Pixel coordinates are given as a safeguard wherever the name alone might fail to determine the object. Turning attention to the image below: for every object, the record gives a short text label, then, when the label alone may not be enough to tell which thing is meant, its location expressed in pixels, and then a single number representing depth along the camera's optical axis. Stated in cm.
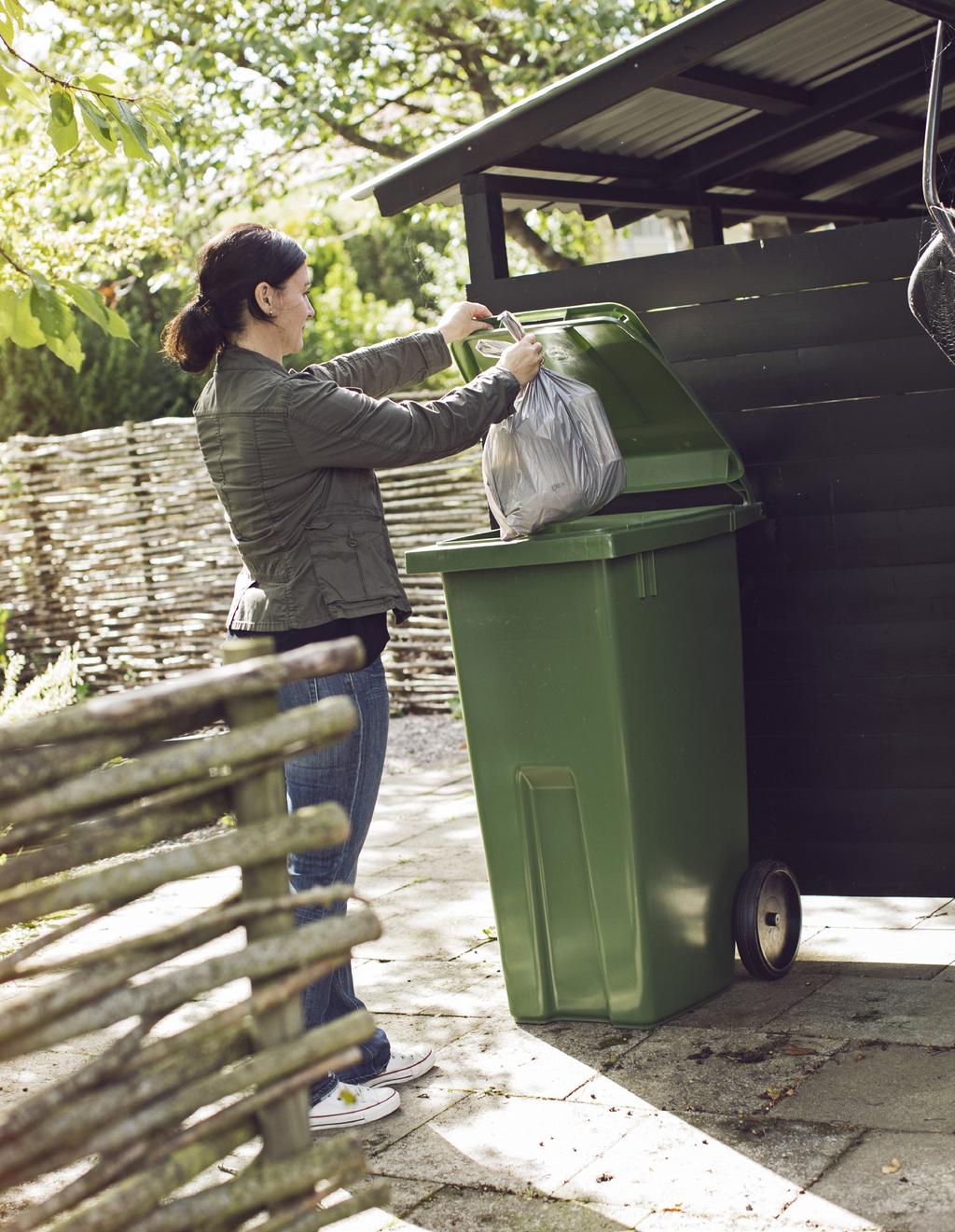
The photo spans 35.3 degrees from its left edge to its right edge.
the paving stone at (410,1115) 327
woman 322
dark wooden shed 394
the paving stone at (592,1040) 358
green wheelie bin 357
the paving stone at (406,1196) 293
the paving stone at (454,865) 548
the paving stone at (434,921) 467
